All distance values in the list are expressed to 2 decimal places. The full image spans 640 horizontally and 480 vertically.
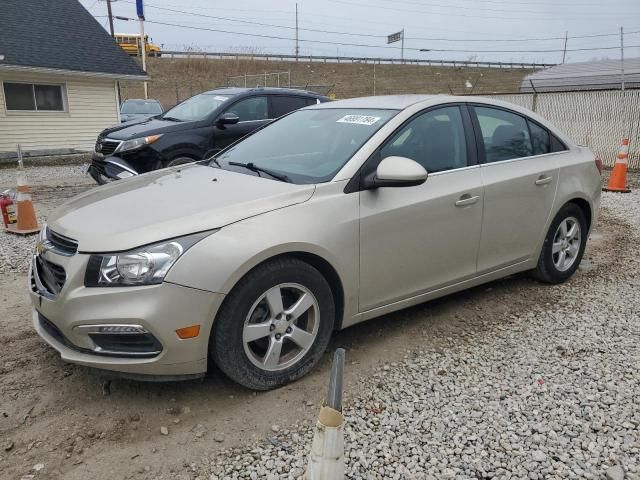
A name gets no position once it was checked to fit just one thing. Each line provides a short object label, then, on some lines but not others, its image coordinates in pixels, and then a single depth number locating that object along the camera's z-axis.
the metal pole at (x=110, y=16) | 31.96
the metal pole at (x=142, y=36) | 24.04
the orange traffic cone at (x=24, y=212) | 6.31
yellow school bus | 44.23
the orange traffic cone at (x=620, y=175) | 9.48
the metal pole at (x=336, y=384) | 1.80
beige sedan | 2.62
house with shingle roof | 13.92
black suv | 7.64
